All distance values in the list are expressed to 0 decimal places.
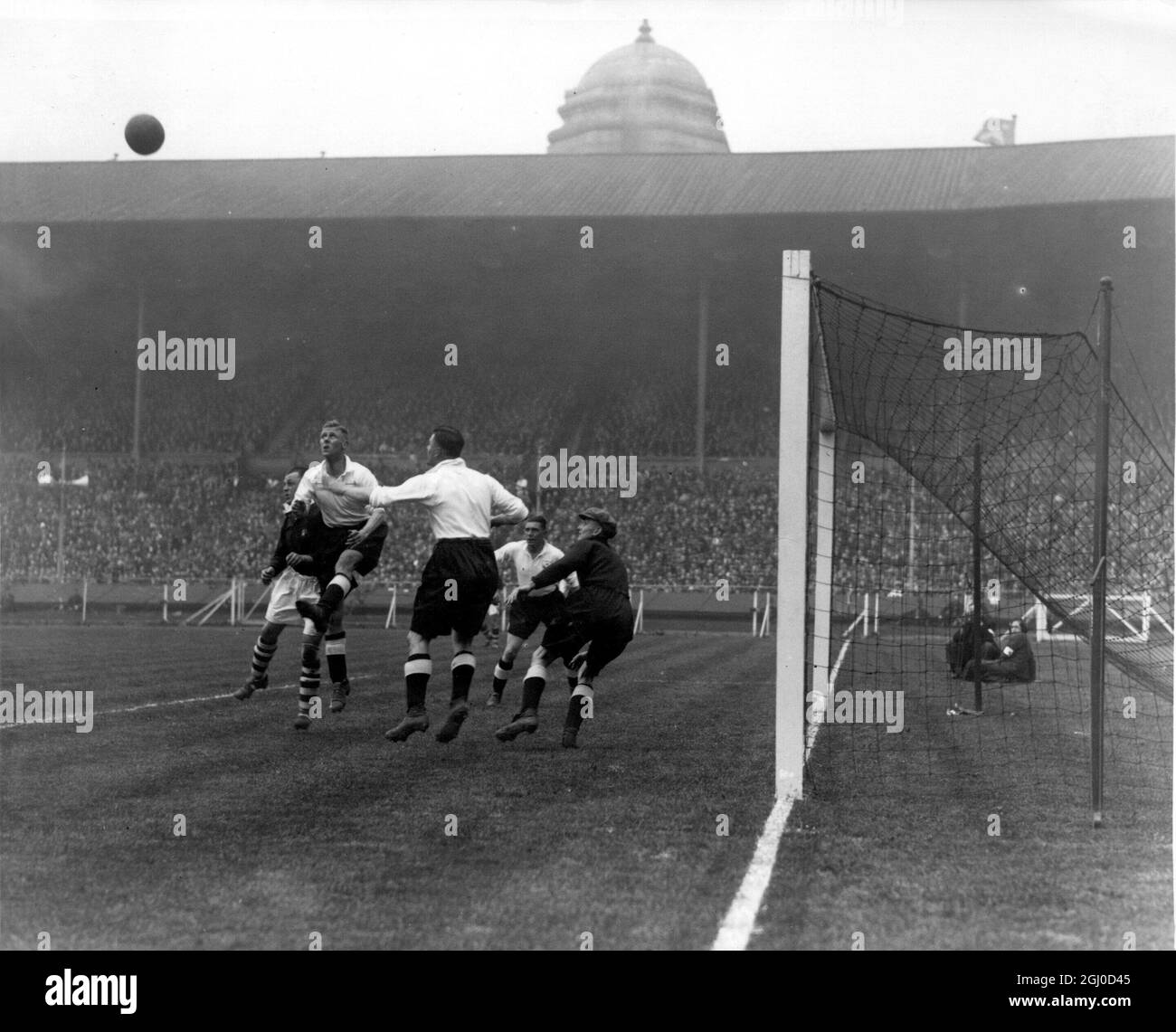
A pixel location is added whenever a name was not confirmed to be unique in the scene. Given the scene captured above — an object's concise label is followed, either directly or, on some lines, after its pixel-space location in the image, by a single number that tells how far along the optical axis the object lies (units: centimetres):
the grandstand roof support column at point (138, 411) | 3603
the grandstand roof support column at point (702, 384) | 3406
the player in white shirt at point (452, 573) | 859
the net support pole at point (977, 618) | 1162
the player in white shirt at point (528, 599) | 1018
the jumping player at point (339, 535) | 968
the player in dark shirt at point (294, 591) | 988
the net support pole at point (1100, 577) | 664
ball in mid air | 1800
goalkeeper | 893
